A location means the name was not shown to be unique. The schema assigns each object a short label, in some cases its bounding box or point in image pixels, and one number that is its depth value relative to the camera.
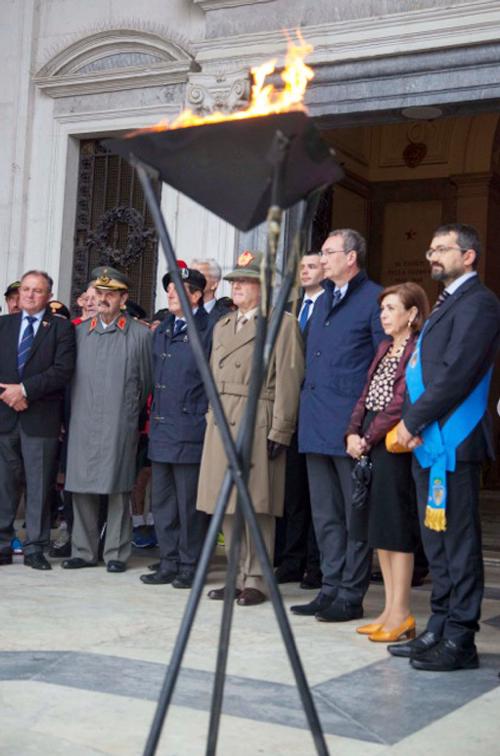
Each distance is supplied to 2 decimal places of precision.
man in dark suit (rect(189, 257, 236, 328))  7.64
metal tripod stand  2.95
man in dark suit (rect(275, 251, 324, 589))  6.94
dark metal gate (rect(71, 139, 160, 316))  10.35
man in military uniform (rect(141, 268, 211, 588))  6.95
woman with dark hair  5.41
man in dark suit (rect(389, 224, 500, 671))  4.89
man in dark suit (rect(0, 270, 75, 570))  7.38
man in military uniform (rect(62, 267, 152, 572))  7.32
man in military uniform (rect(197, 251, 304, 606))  6.38
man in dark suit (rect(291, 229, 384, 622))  6.07
